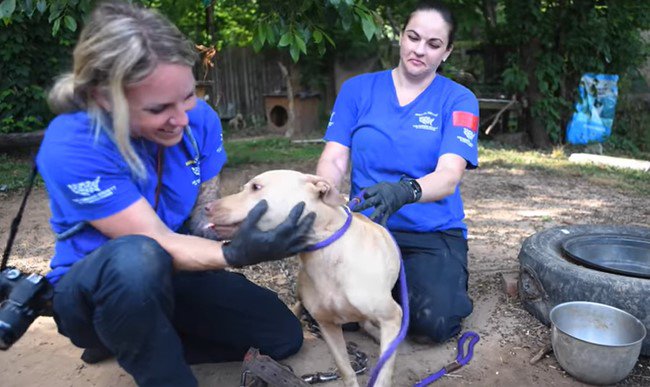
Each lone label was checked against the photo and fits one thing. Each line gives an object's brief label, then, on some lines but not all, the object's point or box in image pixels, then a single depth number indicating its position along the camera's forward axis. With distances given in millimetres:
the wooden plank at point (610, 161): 7332
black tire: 2713
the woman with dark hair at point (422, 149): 2975
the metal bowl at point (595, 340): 2508
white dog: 2186
